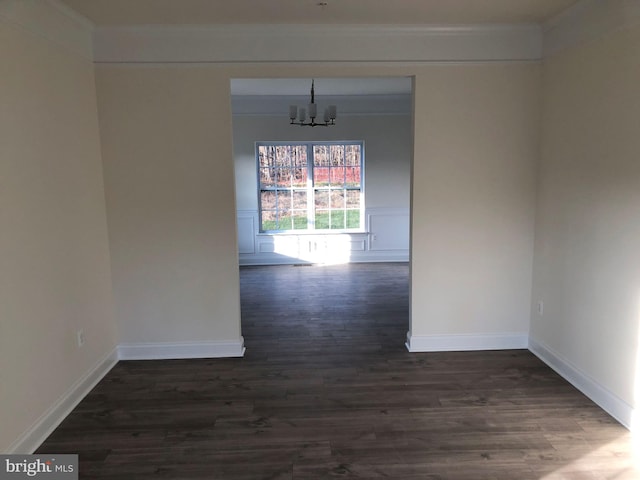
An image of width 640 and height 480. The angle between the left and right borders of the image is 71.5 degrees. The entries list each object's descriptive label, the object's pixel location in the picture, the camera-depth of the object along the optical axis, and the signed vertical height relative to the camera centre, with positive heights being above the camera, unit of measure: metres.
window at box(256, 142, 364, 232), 7.53 +0.12
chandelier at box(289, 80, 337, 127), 5.64 +1.04
